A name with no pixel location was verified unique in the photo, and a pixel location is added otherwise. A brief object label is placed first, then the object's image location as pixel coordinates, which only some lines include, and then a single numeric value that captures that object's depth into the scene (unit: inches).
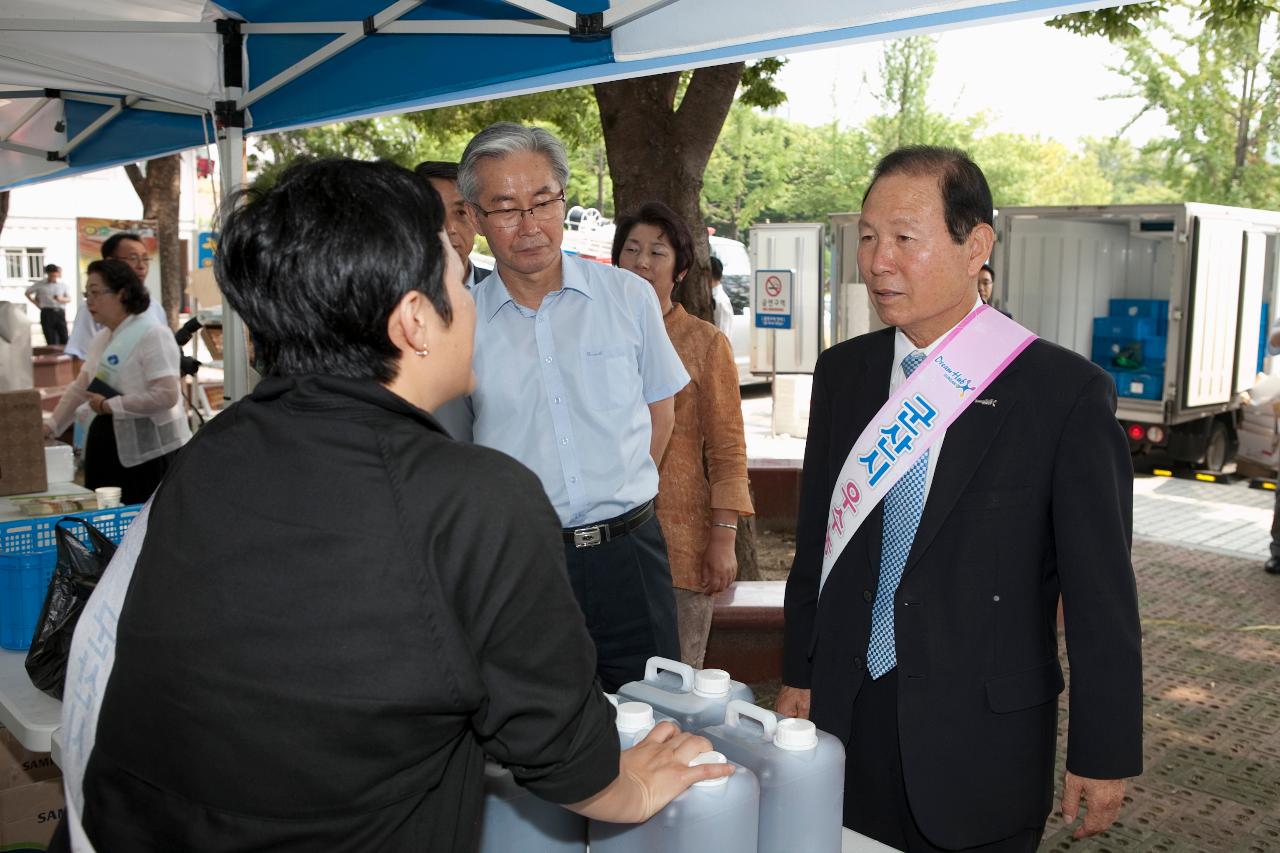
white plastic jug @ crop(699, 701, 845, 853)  66.6
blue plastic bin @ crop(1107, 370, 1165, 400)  444.8
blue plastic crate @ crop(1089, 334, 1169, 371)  454.0
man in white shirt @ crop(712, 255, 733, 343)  498.6
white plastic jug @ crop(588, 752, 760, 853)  61.6
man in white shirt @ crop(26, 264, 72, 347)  820.6
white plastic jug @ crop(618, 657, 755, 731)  75.3
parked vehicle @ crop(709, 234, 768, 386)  702.5
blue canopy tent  138.8
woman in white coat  222.7
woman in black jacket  47.4
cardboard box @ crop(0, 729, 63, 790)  122.9
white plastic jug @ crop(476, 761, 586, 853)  66.2
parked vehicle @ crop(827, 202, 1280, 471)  428.8
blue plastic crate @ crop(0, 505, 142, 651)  114.8
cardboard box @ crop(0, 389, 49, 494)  170.7
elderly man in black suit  83.7
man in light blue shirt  115.4
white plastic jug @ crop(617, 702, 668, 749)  68.2
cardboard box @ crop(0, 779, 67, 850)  122.6
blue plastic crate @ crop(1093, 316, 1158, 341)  467.1
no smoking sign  527.8
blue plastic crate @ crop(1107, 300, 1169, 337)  473.4
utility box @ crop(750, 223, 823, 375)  535.5
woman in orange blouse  154.4
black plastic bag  96.0
